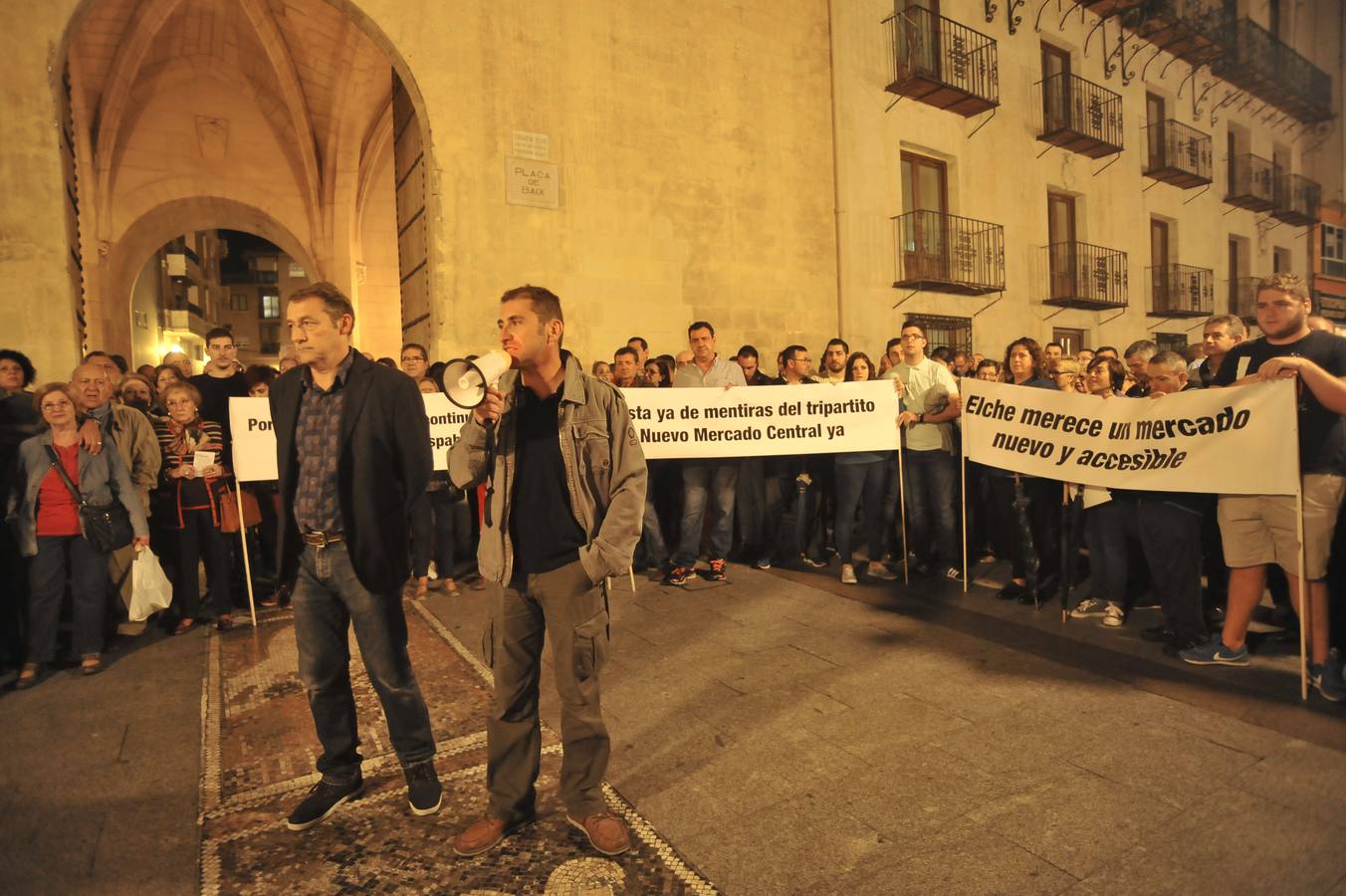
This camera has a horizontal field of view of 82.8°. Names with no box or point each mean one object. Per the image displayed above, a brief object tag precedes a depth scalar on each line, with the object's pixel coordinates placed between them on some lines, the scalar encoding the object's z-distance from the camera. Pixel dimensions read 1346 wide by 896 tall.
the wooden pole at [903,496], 6.12
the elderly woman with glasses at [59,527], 4.61
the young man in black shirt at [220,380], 6.17
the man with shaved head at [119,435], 4.97
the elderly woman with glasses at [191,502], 5.45
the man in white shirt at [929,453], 6.24
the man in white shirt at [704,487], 6.43
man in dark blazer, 2.78
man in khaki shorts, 3.87
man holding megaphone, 2.62
